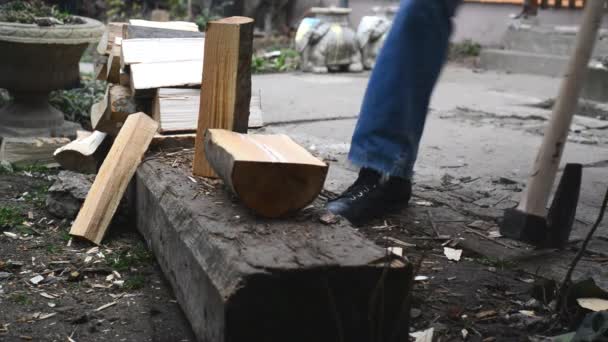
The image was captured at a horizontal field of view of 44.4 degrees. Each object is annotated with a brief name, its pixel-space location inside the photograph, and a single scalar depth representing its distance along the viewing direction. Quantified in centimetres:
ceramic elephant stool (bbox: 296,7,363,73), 783
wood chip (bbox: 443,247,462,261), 232
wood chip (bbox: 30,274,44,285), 219
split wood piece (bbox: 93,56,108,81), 336
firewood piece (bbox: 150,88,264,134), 263
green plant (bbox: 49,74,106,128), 449
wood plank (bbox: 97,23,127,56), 312
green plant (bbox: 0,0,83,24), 390
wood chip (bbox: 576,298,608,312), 182
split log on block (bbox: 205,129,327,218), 180
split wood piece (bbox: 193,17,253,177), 215
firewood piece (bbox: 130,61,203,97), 268
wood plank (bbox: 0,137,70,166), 363
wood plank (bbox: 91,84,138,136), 285
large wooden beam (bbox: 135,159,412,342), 151
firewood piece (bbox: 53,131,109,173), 306
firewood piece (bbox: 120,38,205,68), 277
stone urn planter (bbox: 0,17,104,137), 375
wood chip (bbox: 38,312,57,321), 195
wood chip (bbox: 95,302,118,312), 201
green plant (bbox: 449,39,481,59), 932
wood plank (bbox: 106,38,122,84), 303
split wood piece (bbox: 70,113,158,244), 247
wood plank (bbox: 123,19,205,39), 296
